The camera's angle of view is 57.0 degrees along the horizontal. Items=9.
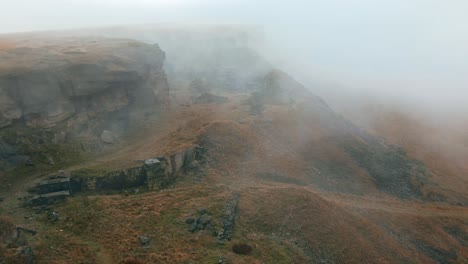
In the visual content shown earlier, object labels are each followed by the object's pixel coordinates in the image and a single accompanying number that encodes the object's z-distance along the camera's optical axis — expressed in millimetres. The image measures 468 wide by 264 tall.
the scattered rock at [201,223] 50031
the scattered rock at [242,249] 46875
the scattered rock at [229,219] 49169
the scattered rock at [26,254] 40259
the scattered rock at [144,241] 46312
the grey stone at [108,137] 70125
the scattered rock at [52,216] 49762
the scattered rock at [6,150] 56594
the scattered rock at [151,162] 60547
